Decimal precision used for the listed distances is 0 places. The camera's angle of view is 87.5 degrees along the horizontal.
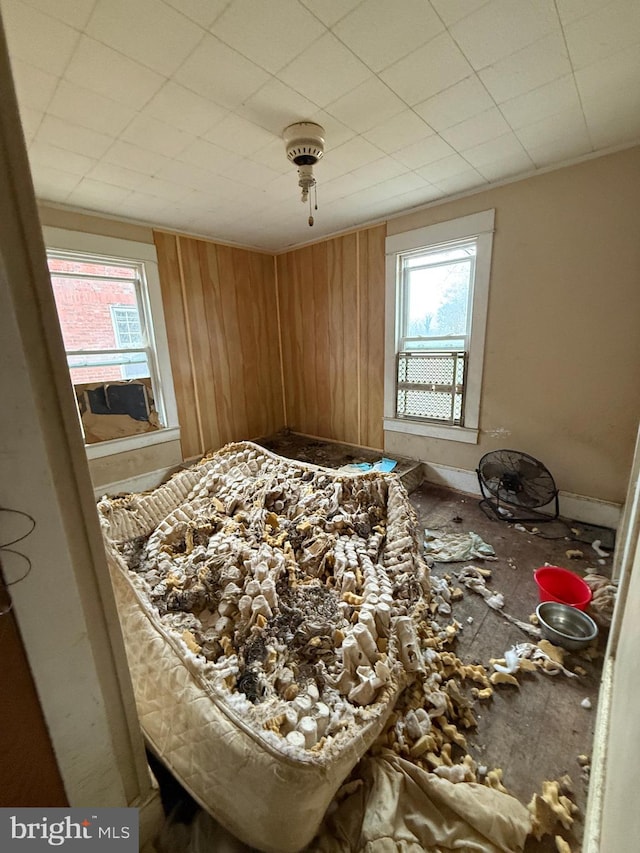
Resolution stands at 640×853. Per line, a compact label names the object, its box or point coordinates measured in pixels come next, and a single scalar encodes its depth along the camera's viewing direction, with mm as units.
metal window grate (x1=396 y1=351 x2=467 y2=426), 3053
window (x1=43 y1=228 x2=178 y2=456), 2811
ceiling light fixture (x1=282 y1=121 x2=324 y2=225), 1756
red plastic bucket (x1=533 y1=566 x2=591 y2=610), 1787
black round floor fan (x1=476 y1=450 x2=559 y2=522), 2537
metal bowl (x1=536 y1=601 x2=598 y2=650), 1529
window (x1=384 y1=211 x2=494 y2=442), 2803
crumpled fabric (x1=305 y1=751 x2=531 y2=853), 914
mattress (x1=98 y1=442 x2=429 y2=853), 872
